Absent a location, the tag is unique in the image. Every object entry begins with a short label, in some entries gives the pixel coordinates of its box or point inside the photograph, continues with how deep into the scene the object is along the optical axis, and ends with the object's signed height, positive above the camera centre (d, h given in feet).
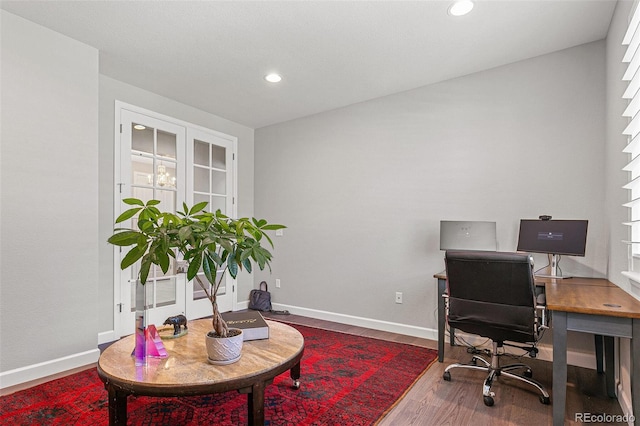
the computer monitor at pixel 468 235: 10.04 -0.59
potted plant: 4.90 -0.38
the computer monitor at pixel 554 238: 8.42 -0.57
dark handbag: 15.17 -3.70
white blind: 5.91 +1.56
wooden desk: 5.28 -1.69
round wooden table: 4.86 -2.34
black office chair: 7.00 -1.80
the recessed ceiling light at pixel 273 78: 11.06 +4.37
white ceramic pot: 5.47 -2.09
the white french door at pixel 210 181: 13.91 +1.40
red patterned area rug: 6.51 -3.79
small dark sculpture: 7.01 -2.15
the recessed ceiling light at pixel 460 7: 7.51 +4.51
